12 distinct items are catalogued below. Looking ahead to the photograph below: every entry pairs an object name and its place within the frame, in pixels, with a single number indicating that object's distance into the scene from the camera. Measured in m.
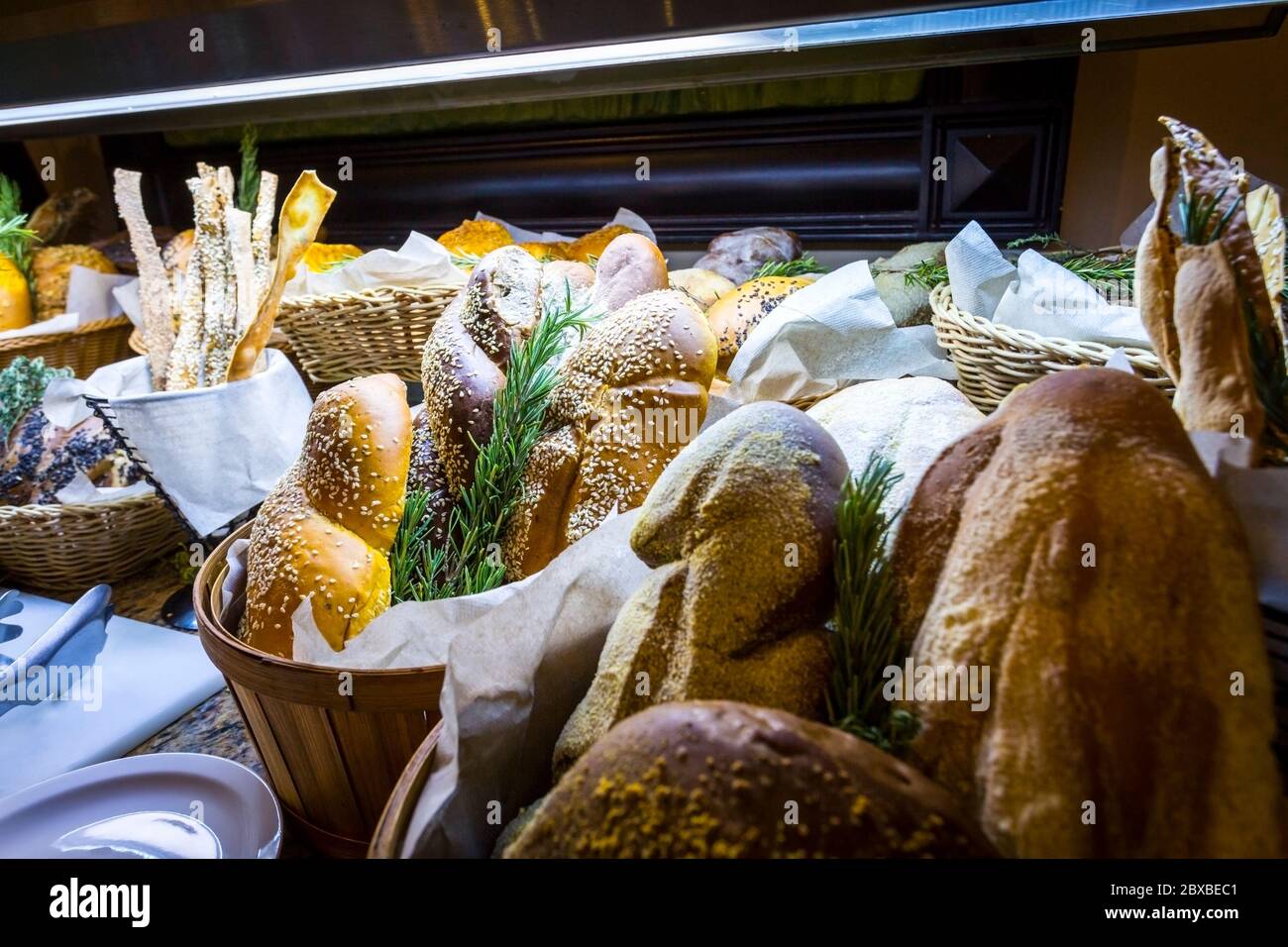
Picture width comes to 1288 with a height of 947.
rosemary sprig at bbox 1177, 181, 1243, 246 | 0.56
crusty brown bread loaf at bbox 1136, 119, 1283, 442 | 0.53
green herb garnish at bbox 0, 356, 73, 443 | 1.42
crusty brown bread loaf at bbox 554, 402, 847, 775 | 0.58
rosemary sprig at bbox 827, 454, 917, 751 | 0.56
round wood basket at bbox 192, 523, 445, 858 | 0.74
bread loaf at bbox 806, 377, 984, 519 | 0.79
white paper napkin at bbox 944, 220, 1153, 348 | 1.09
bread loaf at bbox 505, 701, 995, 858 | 0.42
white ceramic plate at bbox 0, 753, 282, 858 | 0.82
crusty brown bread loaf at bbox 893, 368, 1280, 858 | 0.43
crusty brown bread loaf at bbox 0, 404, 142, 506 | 1.41
